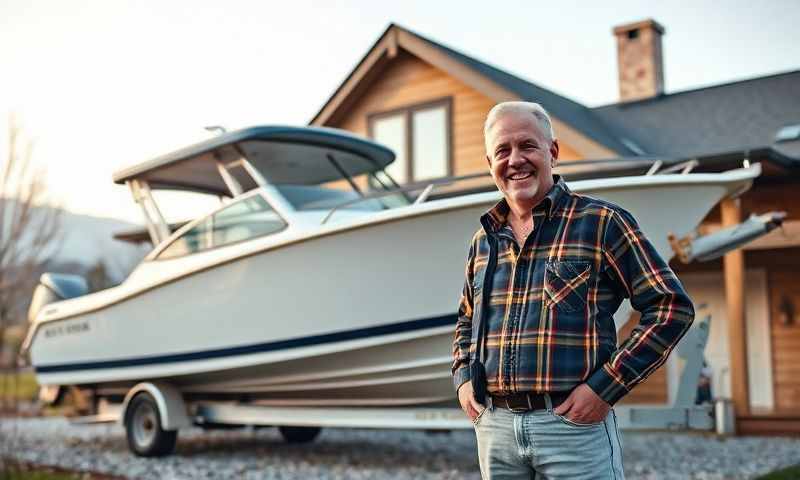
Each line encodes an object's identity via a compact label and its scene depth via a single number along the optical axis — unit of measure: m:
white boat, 5.71
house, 11.03
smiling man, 1.98
